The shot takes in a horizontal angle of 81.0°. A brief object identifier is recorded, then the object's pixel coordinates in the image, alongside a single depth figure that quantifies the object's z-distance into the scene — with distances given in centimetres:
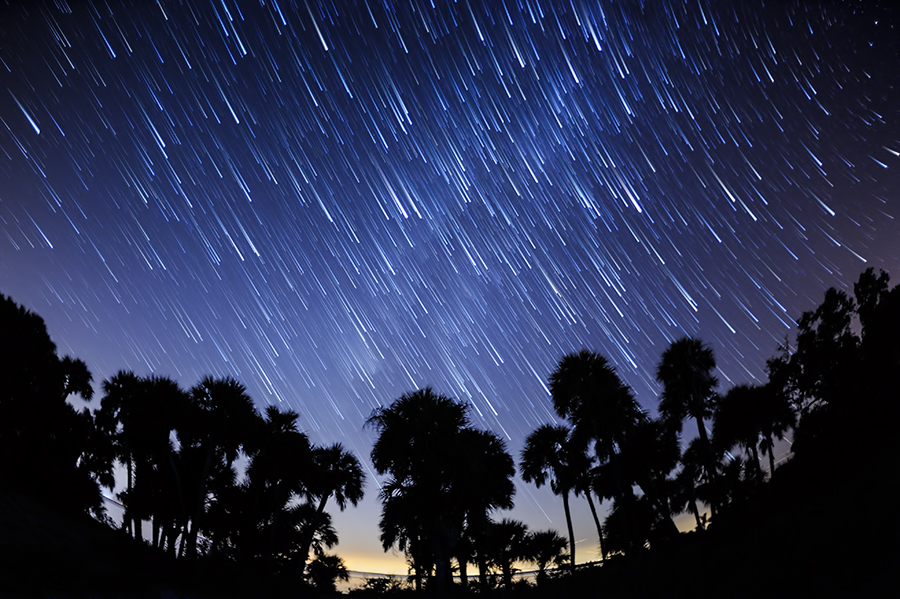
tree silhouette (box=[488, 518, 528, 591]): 2984
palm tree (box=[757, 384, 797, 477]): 2850
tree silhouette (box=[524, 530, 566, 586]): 3212
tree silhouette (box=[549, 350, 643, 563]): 2606
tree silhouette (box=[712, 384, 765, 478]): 2803
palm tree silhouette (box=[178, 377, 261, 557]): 2690
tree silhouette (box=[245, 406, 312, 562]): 2795
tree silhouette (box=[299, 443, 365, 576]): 2900
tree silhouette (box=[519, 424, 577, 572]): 3089
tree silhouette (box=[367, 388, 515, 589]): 2030
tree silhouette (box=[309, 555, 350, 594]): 2850
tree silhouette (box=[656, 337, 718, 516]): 2914
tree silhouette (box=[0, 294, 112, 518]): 2620
